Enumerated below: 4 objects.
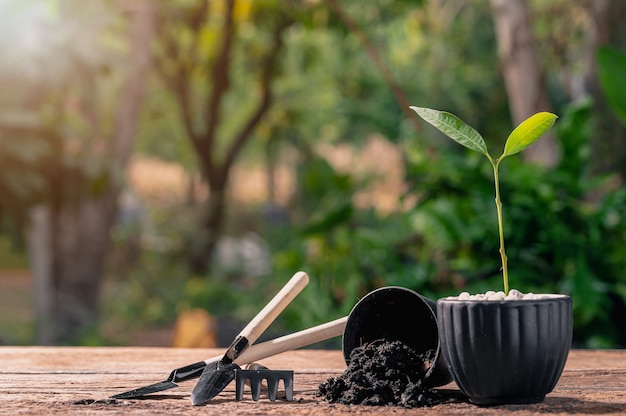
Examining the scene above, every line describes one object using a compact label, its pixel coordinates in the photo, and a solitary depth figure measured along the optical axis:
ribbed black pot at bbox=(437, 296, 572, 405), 1.48
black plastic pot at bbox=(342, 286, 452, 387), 1.61
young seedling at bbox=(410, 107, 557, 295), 1.50
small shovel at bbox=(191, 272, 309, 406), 1.56
